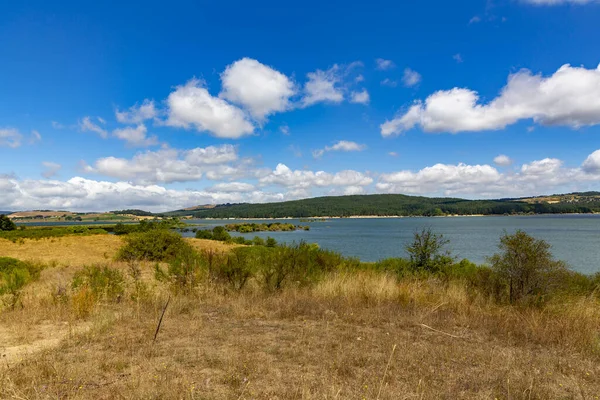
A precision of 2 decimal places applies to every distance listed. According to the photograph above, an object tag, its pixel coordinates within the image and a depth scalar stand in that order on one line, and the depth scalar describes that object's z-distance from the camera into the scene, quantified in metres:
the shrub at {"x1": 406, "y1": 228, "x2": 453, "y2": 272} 13.51
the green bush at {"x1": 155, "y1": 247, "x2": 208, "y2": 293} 9.64
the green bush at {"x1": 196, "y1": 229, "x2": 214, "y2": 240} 59.50
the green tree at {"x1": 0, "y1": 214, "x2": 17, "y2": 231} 54.44
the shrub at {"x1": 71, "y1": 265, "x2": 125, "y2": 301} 8.70
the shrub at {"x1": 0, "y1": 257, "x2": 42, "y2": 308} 8.05
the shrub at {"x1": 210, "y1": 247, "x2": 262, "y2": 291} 10.41
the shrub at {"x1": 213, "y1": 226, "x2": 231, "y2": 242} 56.31
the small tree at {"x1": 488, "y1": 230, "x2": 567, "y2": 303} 8.73
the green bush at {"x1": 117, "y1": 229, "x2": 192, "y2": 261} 24.22
